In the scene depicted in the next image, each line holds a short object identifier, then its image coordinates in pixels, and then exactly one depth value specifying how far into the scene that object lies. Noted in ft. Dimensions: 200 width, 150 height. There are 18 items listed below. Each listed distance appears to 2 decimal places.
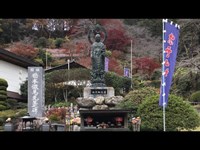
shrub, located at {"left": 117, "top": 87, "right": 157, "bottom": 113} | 47.65
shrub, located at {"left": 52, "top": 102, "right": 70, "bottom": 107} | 61.31
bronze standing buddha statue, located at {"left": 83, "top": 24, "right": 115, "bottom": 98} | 47.78
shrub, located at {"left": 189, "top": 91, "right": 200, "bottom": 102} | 66.66
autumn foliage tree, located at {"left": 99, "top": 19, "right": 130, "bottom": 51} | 97.96
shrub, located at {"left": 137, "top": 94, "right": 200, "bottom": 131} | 40.37
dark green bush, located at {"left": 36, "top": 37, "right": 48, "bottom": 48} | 101.55
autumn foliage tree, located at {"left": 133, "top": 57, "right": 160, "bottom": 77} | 87.66
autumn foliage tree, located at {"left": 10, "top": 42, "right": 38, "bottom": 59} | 91.61
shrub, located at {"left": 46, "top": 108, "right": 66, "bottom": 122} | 47.26
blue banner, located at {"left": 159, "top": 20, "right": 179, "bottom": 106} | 34.32
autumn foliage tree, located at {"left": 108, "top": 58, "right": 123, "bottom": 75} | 86.79
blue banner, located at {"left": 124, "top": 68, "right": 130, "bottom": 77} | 76.72
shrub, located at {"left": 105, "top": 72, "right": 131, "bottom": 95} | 73.87
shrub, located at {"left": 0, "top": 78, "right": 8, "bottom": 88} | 59.47
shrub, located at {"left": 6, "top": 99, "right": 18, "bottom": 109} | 62.61
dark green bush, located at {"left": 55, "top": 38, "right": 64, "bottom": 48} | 102.12
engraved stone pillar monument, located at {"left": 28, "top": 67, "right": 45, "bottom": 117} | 49.14
